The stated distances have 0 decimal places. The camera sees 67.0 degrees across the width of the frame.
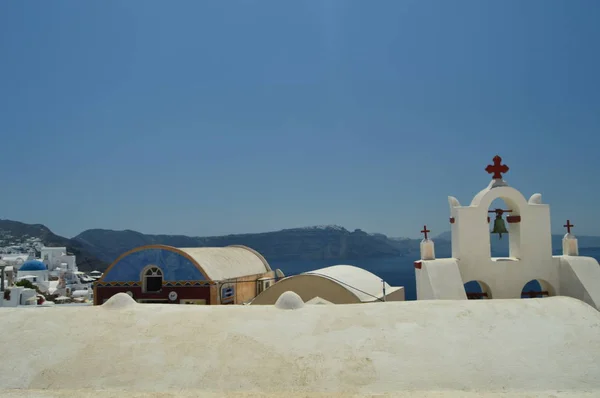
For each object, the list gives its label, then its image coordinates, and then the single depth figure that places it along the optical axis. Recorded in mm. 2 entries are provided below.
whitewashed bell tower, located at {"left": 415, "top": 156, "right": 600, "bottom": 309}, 13984
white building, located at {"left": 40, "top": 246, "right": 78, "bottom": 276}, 87394
